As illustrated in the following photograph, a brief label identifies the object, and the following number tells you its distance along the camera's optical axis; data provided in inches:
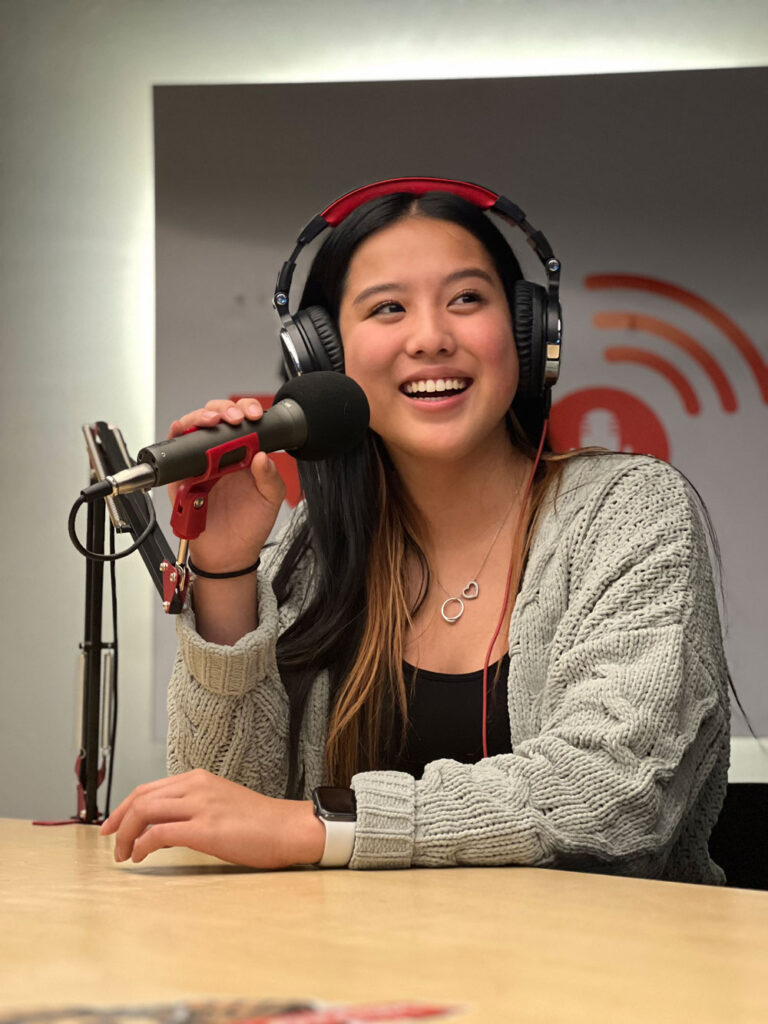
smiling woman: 39.8
